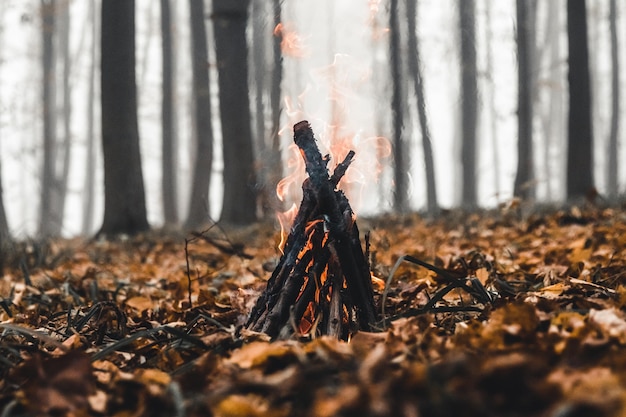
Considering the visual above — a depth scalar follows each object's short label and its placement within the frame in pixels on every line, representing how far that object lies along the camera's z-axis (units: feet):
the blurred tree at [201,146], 42.09
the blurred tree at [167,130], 50.44
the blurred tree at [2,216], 32.46
